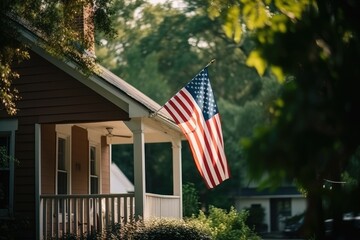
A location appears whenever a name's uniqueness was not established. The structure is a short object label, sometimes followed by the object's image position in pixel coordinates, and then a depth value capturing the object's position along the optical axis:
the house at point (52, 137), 14.44
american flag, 13.69
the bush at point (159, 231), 13.27
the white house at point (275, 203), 55.50
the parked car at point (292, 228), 40.66
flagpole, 14.13
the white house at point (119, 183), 31.09
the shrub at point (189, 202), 23.20
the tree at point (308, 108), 4.23
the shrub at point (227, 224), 18.41
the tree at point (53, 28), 12.31
